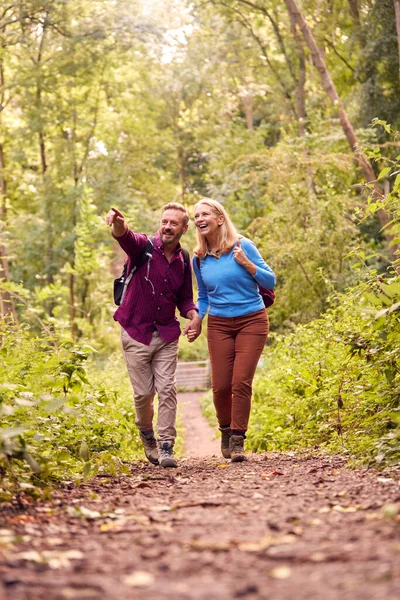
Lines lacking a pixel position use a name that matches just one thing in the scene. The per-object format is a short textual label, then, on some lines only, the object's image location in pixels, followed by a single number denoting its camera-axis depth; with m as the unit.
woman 7.55
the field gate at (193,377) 37.03
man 7.53
